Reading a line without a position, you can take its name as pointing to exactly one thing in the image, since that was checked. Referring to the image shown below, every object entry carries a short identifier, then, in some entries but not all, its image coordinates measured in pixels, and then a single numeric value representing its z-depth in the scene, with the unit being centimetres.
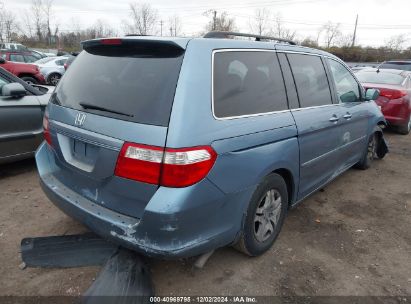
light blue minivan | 212
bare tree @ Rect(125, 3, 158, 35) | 5416
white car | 1532
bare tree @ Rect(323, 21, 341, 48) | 5854
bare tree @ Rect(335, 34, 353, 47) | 5774
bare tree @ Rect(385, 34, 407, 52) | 4090
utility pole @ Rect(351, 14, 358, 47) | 5642
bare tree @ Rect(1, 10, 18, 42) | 5912
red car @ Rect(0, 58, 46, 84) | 1164
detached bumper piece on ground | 236
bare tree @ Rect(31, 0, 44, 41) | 6171
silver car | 427
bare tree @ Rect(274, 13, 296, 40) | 5356
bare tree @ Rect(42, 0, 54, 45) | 6156
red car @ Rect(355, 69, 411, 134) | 757
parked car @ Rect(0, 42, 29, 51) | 3058
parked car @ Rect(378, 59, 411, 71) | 1484
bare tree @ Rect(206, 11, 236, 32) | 5453
